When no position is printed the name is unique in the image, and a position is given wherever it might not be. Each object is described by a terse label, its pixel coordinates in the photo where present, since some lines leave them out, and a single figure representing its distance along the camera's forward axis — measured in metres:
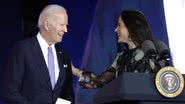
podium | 7.83
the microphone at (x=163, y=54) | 8.00
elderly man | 8.47
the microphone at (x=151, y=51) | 8.02
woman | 8.81
